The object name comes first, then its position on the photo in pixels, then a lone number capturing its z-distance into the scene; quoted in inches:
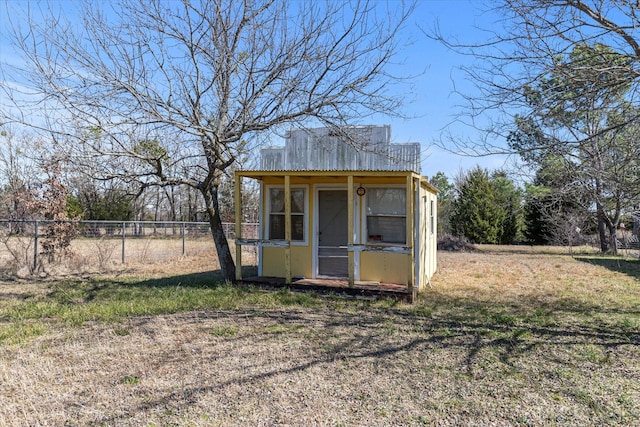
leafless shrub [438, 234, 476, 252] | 804.4
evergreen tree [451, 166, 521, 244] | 930.1
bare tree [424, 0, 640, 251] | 188.7
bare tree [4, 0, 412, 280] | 270.5
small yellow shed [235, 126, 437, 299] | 306.5
